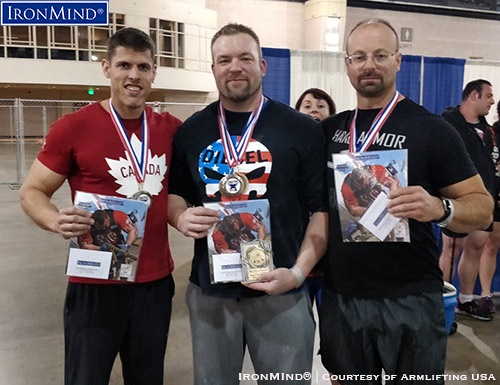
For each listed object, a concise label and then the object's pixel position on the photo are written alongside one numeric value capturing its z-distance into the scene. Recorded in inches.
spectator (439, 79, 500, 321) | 159.3
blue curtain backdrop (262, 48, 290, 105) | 267.1
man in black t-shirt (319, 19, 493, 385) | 71.0
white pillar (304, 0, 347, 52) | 737.0
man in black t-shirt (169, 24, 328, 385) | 73.9
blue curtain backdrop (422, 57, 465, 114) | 342.0
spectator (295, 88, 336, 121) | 124.6
